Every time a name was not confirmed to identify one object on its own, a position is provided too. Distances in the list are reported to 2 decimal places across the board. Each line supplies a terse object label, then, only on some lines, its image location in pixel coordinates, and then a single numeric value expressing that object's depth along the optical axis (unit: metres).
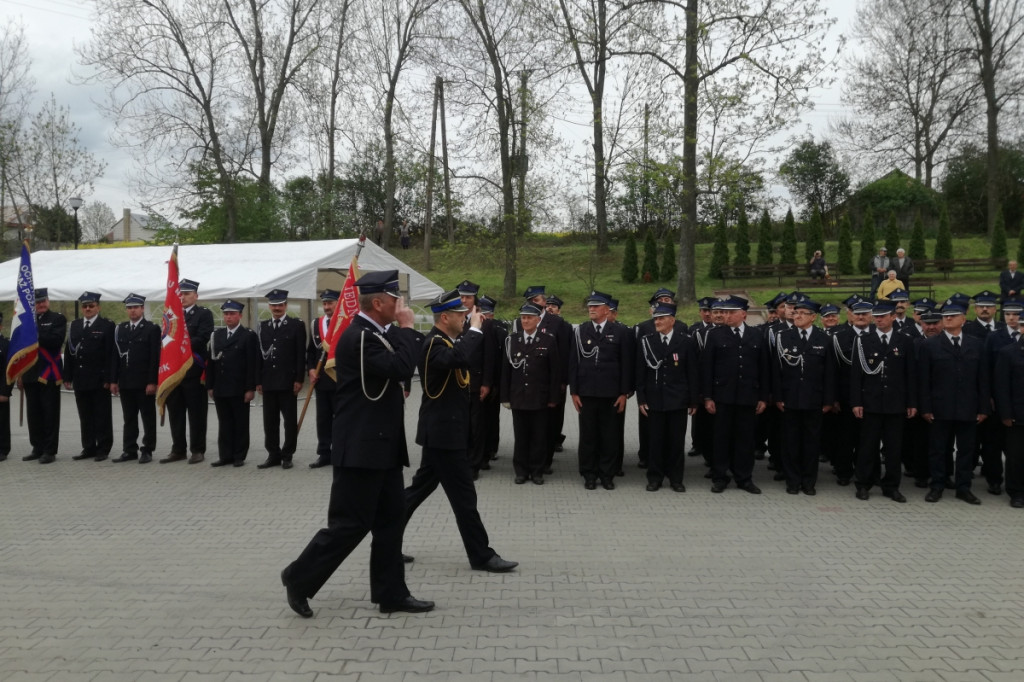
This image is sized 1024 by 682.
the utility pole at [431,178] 25.89
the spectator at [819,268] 25.85
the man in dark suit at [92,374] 10.01
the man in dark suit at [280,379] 9.58
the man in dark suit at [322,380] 9.37
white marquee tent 16.09
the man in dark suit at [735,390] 8.22
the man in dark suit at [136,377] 9.92
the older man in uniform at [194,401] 9.86
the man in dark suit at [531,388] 8.66
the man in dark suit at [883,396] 7.89
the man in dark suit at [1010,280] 16.06
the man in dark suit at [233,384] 9.61
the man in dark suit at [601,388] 8.46
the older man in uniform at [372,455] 4.55
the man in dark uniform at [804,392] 8.11
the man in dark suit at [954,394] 7.80
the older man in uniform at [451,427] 5.35
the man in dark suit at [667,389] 8.27
